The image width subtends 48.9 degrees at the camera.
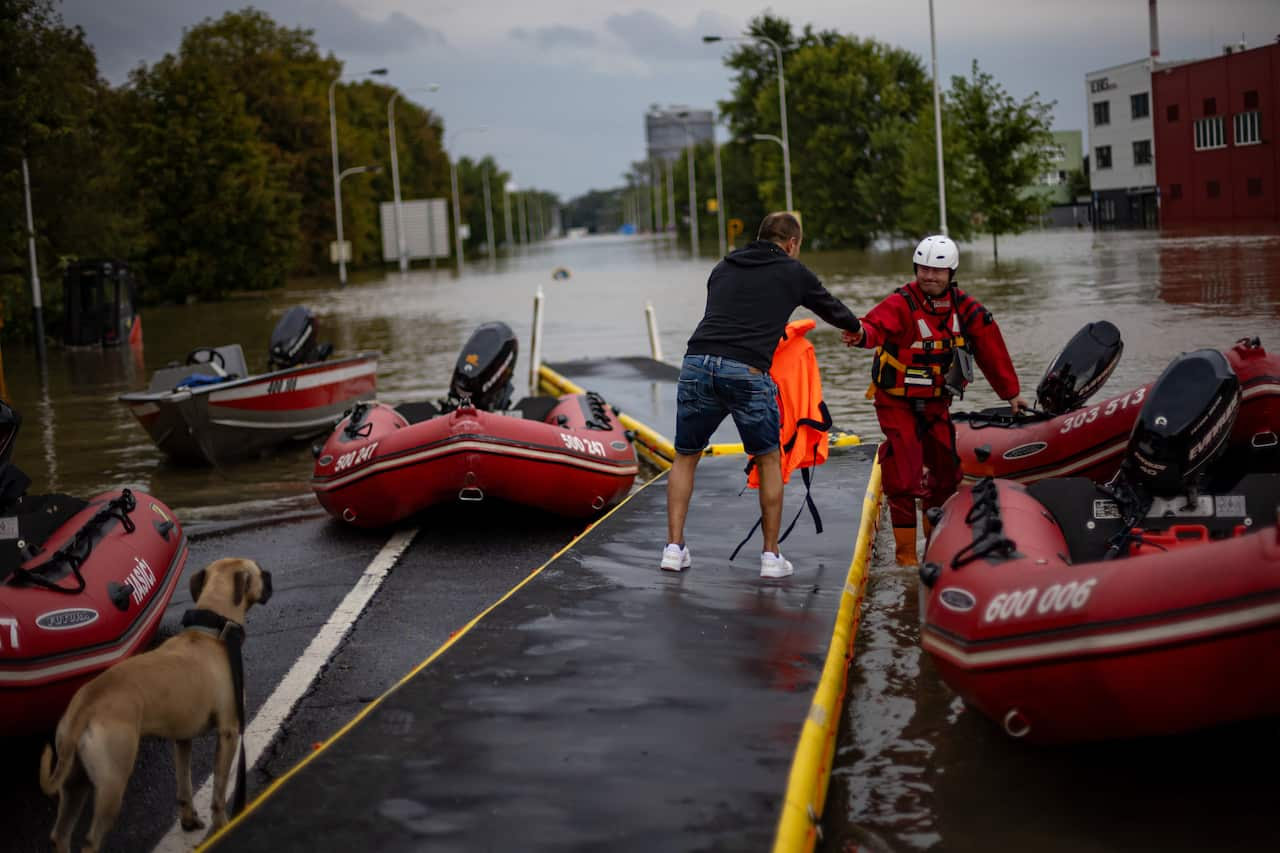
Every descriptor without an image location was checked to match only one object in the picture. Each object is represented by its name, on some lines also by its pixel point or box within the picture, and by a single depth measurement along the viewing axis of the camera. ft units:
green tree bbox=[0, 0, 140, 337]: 86.33
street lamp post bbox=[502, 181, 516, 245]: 516.49
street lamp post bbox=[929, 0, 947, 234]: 133.28
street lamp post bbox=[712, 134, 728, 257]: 293.43
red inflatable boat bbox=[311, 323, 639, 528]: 32.71
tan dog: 15.23
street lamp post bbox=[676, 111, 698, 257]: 321.65
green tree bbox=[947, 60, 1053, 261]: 158.51
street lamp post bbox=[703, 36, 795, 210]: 219.20
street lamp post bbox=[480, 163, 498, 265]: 404.57
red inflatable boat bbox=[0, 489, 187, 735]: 19.60
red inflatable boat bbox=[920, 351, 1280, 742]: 15.14
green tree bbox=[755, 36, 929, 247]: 252.83
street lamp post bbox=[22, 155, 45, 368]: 95.86
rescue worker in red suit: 26.63
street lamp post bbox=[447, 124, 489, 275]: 299.09
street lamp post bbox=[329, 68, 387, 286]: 216.90
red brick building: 172.04
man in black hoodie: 23.71
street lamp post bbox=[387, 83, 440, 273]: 266.98
